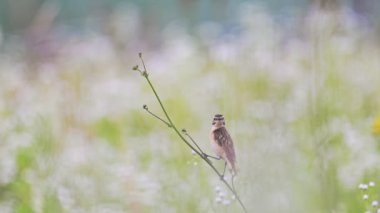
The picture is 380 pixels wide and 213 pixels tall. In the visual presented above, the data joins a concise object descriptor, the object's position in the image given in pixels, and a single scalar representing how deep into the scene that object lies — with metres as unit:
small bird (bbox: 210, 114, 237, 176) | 12.79
